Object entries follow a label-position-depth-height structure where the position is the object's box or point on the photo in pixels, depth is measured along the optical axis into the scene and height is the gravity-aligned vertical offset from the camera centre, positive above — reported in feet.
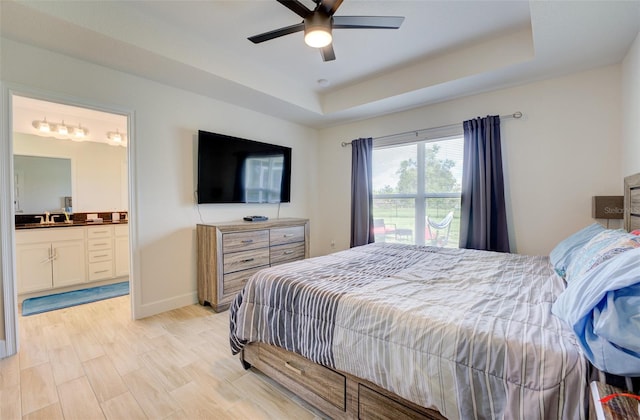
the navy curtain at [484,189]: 9.77 +0.58
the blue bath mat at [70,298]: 9.83 -3.56
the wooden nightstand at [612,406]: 2.05 -1.63
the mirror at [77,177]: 12.29 +1.65
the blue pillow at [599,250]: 3.76 -0.73
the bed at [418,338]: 2.96 -1.83
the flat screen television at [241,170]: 10.44 +1.62
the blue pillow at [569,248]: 5.35 -0.99
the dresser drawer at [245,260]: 9.77 -2.00
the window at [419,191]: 11.25 +0.65
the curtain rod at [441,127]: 9.62 +3.26
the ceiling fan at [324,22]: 5.87 +4.29
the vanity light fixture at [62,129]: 12.19 +3.84
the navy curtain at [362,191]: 13.25 +0.74
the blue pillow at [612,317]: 2.42 -1.11
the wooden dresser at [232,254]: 9.56 -1.78
